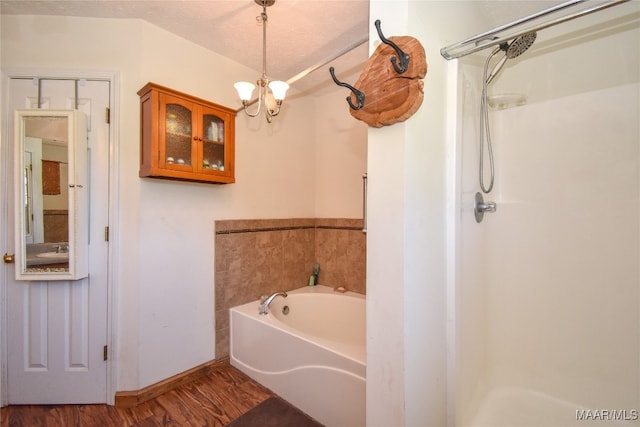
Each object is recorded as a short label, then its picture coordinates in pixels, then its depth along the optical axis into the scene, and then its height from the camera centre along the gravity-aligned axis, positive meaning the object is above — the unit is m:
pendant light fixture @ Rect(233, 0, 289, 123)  1.51 +0.71
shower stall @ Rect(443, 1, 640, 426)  1.39 -0.12
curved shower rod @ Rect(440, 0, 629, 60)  0.75 +0.57
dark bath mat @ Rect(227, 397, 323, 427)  1.57 -1.17
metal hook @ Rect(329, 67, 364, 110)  0.97 +0.41
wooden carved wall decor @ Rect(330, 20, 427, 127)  0.85 +0.43
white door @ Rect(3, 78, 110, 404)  1.65 -0.60
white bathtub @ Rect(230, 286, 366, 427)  1.47 -0.88
